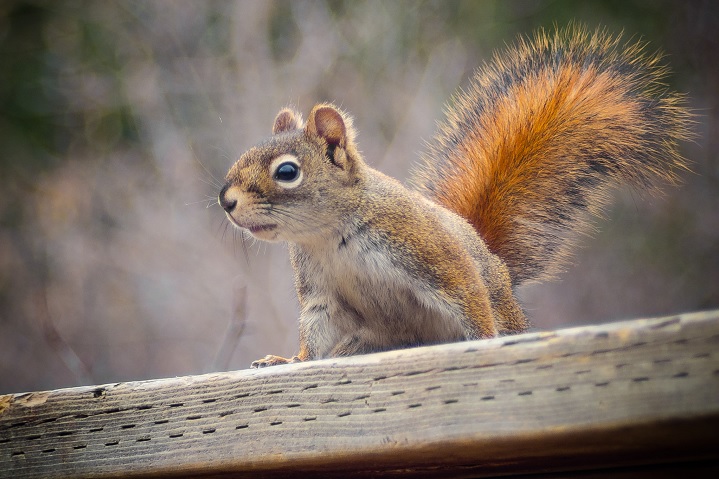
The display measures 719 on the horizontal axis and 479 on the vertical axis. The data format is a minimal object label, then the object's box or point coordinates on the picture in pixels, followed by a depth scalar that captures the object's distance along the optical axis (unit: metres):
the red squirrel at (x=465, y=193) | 2.35
